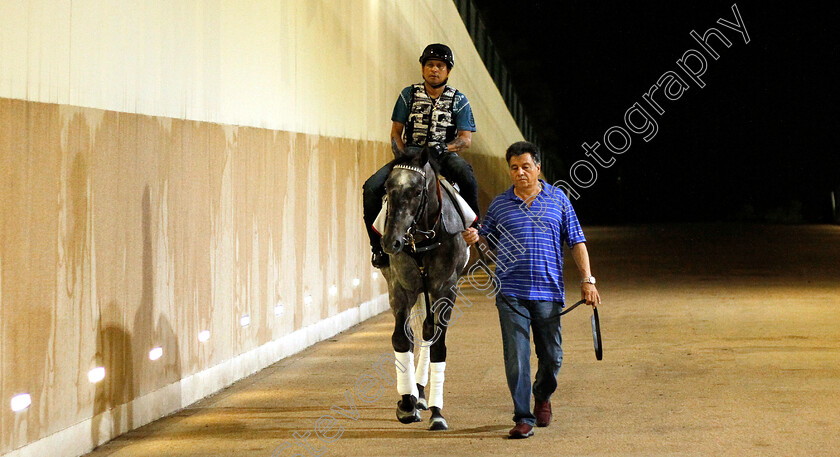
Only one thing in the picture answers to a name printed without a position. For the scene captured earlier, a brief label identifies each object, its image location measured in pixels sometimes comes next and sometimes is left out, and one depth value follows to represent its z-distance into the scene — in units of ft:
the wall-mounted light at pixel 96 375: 50.17
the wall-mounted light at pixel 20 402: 43.14
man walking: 52.27
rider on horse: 58.54
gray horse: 54.29
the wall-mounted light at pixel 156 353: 57.52
